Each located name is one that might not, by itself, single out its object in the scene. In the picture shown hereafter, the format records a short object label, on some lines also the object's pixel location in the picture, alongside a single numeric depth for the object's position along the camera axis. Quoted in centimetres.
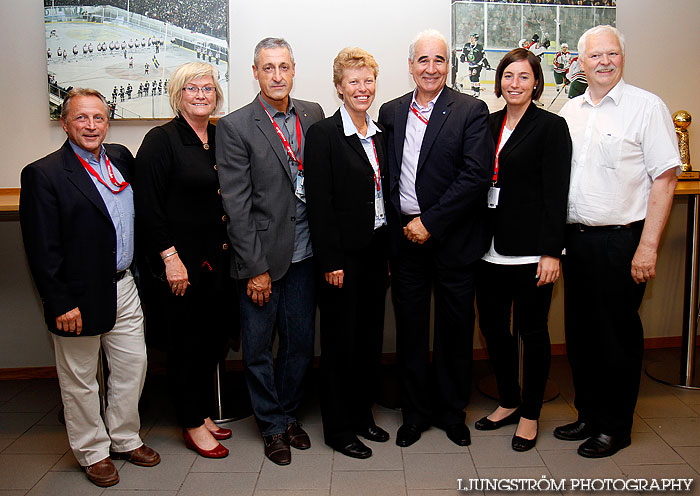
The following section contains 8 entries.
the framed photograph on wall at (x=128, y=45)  358
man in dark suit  278
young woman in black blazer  274
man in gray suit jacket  271
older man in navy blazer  248
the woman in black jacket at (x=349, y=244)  270
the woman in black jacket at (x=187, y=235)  269
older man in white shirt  269
